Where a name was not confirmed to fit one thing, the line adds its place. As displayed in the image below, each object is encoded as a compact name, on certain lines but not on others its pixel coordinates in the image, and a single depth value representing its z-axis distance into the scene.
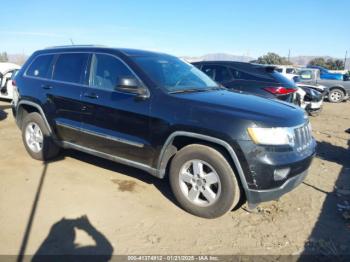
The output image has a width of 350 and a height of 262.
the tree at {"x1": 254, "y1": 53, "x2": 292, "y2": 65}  63.38
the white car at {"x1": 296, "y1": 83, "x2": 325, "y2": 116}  11.67
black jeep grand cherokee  3.79
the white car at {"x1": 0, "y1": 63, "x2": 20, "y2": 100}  11.61
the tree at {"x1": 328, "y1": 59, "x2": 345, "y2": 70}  59.06
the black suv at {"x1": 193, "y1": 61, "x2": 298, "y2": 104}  8.22
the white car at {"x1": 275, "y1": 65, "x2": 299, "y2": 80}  21.02
